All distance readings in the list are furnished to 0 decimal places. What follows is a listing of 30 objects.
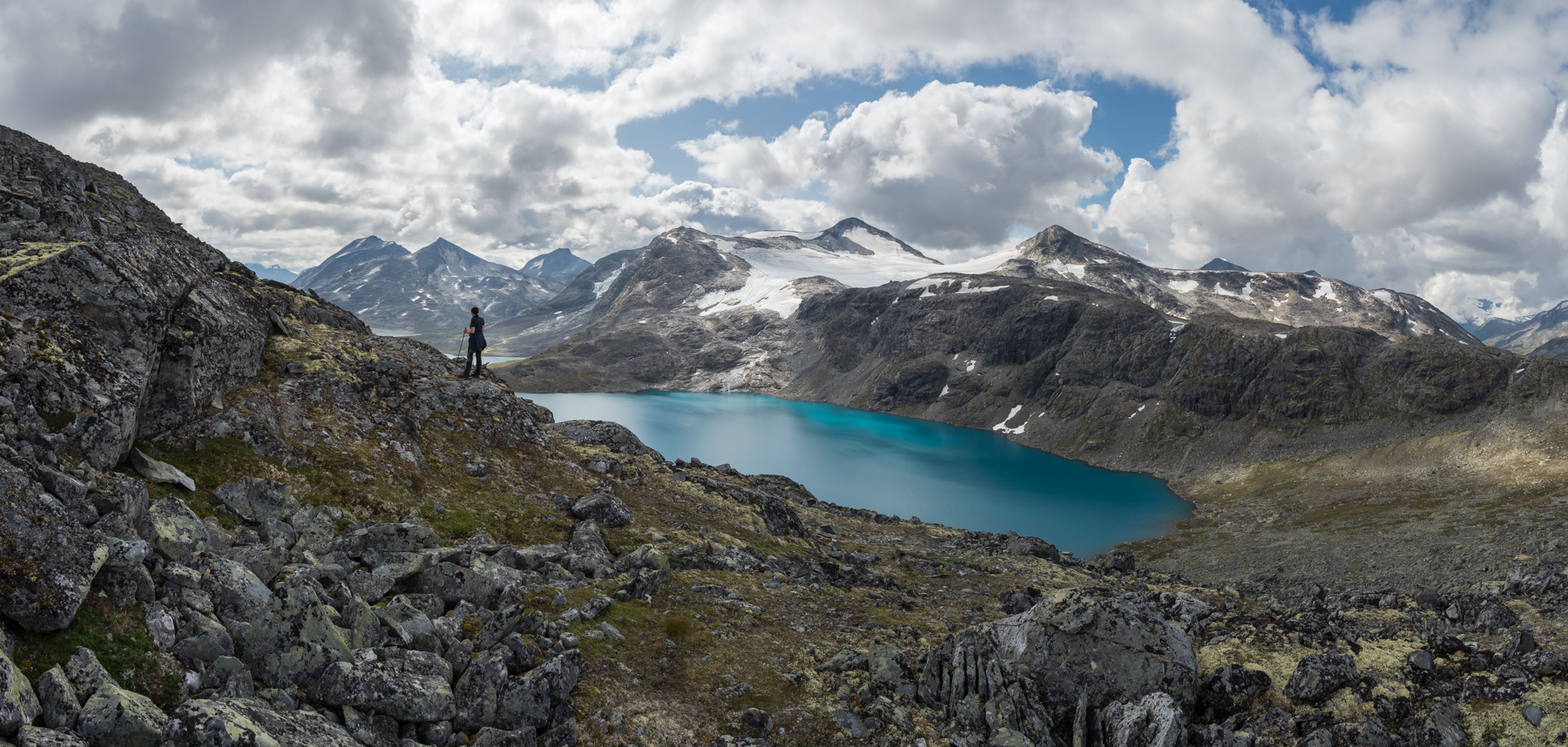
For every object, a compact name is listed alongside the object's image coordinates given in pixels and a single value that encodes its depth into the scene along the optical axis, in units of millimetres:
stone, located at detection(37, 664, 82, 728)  7137
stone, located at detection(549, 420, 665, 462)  38062
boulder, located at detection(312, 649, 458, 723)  10156
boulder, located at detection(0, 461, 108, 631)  7891
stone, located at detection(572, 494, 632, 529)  25203
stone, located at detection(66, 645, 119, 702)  7641
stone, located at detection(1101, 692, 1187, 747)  12953
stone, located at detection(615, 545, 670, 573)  21062
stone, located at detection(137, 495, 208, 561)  10859
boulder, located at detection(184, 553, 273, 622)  10180
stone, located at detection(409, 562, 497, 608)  14945
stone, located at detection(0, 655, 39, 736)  6582
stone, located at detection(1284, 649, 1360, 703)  13914
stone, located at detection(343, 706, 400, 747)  9812
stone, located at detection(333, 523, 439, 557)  15703
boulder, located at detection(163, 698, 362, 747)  7625
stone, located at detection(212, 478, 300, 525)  15234
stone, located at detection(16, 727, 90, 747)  6527
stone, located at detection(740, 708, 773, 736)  13672
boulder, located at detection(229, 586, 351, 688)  9969
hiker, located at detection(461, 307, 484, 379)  30827
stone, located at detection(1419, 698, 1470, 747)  12438
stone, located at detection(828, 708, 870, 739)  13867
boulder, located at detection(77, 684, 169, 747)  7195
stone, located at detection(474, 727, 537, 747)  10883
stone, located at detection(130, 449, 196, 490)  14344
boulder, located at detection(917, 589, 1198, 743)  14289
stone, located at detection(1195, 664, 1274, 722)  14398
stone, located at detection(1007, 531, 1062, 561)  51031
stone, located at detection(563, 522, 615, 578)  20141
